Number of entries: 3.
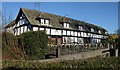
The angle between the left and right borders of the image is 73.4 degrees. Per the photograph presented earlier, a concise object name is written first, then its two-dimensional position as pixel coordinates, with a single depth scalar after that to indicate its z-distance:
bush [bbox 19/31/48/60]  7.44
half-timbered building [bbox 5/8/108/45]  16.56
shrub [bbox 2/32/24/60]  6.31
